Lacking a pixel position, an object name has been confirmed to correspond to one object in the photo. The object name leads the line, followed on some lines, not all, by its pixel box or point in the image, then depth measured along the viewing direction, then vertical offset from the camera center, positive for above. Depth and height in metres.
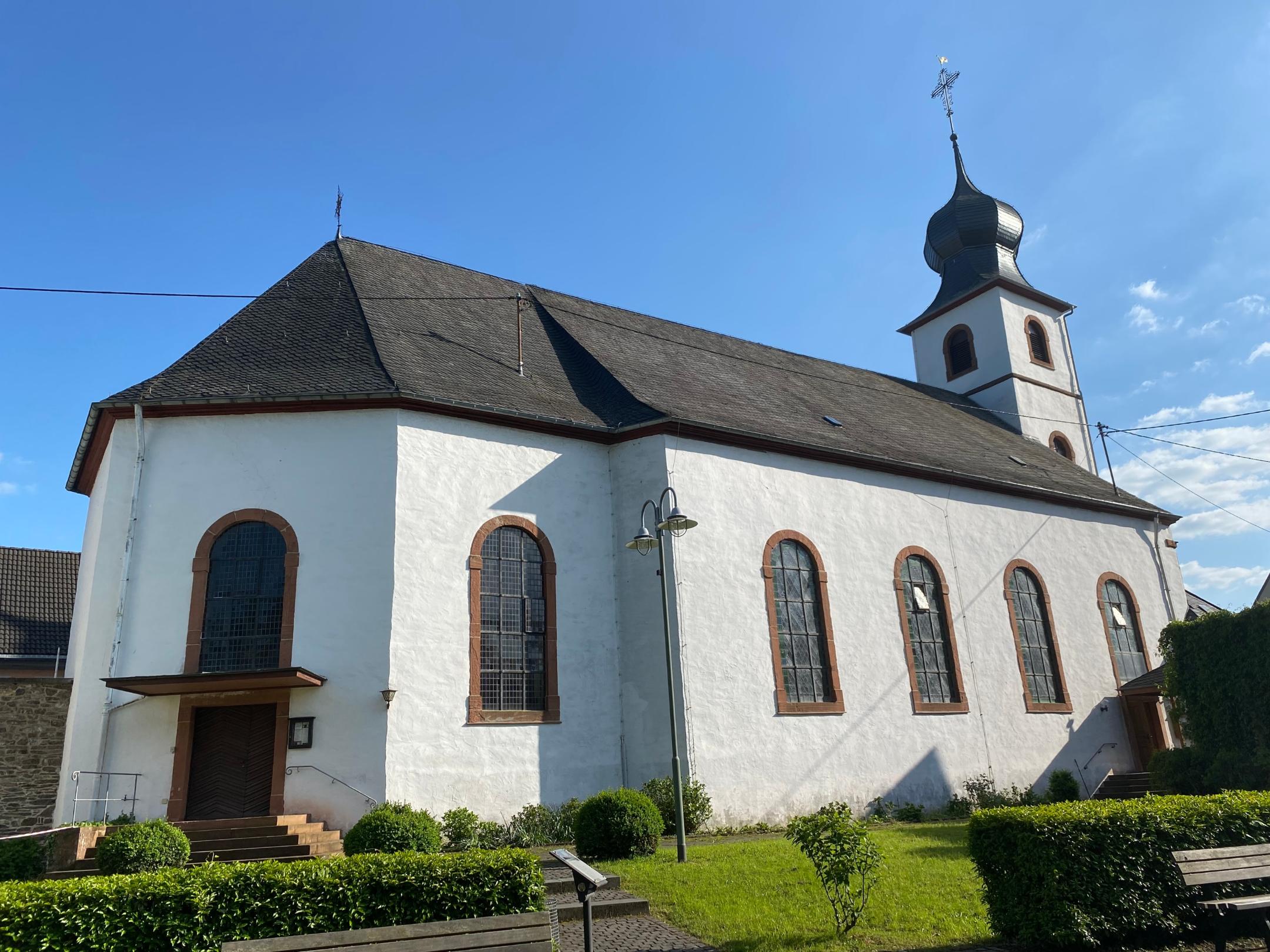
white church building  14.01 +3.77
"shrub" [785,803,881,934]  8.12 -0.45
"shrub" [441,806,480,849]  13.46 -0.14
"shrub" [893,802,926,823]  17.39 -0.38
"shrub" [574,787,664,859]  12.03 -0.23
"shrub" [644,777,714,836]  14.48 +0.03
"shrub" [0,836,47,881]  11.52 -0.19
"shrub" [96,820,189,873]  10.92 -0.15
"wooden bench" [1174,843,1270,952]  6.89 -0.73
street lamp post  11.80 +2.65
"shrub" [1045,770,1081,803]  19.25 -0.07
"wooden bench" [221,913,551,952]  5.21 -0.63
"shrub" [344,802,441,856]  11.64 -0.15
